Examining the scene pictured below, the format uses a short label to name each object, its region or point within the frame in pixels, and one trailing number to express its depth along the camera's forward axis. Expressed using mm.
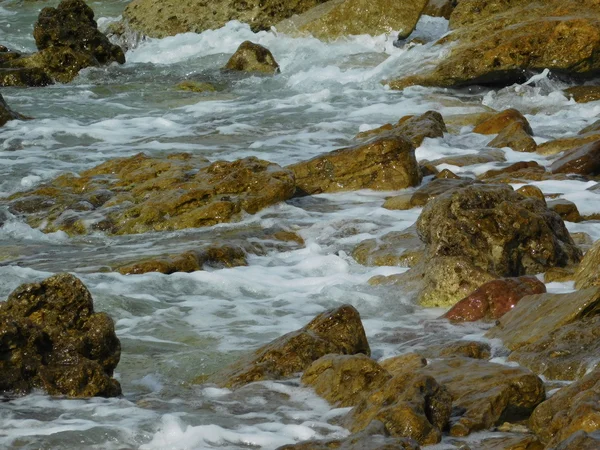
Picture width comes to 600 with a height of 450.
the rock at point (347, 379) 9062
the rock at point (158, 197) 17297
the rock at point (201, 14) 38281
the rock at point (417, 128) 21391
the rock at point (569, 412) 6965
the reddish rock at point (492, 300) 11695
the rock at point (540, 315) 9961
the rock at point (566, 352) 8992
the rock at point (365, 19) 34156
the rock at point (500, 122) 22422
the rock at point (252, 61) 32719
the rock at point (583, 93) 25500
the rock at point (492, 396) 8055
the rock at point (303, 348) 9945
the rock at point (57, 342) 9180
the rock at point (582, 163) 18375
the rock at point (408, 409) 7715
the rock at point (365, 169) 18687
